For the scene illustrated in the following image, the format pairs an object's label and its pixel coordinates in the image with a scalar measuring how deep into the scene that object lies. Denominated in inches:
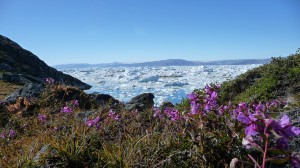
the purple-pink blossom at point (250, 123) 51.0
